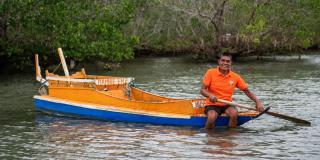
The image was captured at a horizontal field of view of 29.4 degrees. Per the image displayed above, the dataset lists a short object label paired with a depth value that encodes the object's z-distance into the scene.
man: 12.56
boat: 13.07
